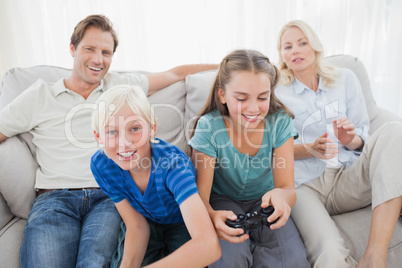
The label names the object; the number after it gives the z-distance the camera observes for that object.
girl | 1.07
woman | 1.07
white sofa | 1.17
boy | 0.93
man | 1.14
